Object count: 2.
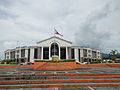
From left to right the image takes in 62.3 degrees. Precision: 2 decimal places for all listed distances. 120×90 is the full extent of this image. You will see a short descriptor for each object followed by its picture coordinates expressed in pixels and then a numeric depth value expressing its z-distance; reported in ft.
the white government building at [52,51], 154.51
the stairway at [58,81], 20.40
